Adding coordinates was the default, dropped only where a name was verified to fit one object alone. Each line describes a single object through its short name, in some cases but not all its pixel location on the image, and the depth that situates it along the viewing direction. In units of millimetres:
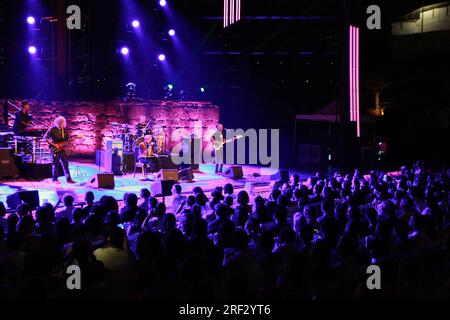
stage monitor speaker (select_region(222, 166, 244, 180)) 15938
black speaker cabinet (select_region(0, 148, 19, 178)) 13742
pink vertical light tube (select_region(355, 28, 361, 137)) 12961
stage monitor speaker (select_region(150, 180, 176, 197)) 10961
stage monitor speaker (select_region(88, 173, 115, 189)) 13000
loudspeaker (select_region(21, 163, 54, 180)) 14008
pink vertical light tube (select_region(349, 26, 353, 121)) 12987
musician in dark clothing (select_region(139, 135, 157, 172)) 15359
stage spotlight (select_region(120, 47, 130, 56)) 21783
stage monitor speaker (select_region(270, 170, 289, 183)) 13102
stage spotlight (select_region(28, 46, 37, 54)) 20516
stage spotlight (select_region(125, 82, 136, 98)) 19453
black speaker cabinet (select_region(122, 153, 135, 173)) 15805
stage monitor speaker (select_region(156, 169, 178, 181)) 14000
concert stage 12070
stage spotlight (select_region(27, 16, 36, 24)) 20438
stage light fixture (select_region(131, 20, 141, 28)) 22047
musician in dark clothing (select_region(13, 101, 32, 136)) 13898
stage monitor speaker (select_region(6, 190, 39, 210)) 9312
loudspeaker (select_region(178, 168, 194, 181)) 15133
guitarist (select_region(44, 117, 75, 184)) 13422
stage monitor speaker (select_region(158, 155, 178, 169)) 15844
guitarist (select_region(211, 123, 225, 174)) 17281
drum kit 15864
